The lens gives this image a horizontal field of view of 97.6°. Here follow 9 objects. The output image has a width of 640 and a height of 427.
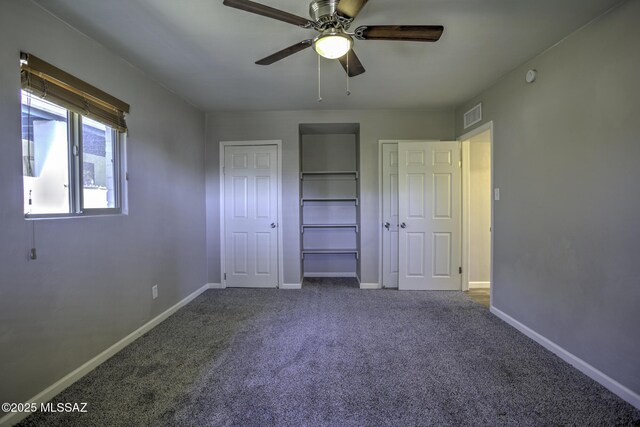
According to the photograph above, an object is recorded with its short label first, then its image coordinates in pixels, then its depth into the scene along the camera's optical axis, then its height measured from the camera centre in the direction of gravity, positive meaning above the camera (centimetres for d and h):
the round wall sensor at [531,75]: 241 +113
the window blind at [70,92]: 166 +81
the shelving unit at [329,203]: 457 +8
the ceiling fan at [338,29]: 150 +102
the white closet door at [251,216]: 394 -10
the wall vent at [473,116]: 325 +110
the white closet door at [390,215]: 390 -11
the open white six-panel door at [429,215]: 374 -10
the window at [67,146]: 168 +45
